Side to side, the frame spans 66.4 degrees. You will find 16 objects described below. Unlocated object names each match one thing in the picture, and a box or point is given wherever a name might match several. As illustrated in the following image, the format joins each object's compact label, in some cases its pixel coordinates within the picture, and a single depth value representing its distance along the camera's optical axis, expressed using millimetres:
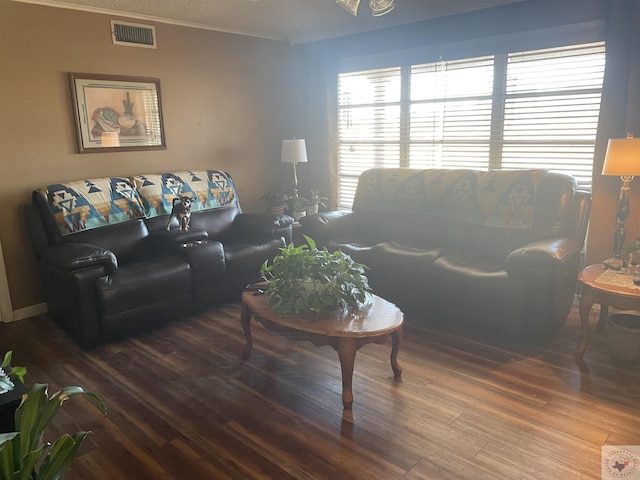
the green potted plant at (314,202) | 5242
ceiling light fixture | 2279
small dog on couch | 3916
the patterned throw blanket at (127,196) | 3604
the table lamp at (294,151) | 5027
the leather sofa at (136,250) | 3229
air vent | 4086
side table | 2715
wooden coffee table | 2451
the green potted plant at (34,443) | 1294
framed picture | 3971
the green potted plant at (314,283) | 2615
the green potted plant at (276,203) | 5137
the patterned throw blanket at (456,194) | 3623
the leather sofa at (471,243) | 3113
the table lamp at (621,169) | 3018
